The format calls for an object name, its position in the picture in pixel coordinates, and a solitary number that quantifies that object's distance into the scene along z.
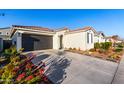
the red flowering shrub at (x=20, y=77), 1.90
